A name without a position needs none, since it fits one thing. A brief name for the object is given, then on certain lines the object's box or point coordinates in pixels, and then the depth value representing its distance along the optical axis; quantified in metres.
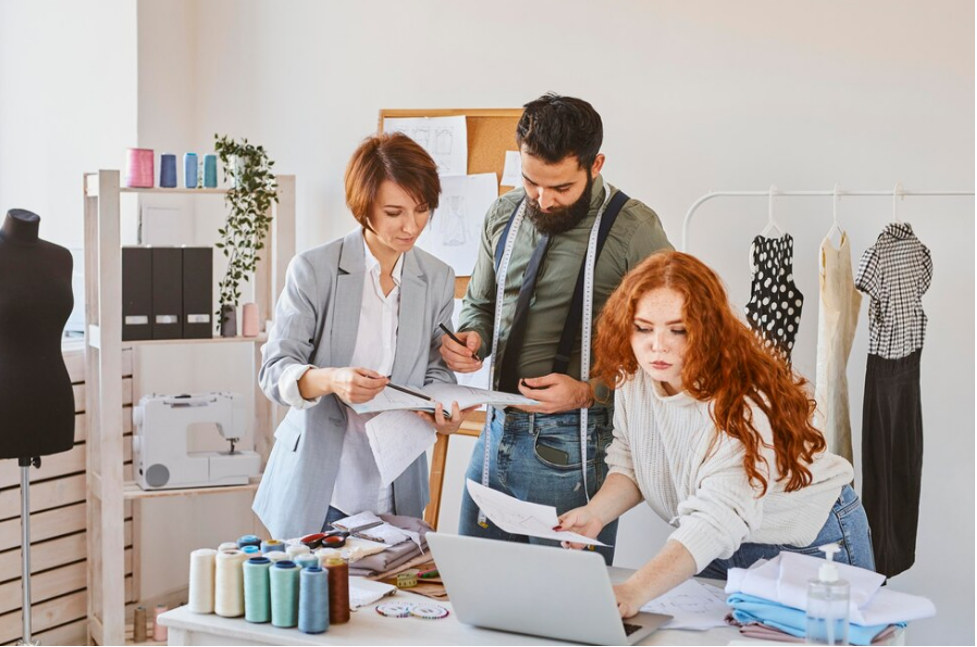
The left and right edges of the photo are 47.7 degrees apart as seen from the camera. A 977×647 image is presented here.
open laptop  1.71
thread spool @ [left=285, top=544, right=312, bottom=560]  1.93
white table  1.79
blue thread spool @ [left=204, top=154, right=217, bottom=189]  3.74
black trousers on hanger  2.82
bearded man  2.39
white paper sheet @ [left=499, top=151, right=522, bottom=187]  3.59
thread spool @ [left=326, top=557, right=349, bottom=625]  1.83
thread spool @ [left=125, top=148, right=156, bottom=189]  3.64
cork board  3.61
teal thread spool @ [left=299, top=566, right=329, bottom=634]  1.80
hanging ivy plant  3.74
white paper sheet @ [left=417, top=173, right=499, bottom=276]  3.68
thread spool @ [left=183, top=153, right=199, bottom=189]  3.72
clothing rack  2.78
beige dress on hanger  2.85
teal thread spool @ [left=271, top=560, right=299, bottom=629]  1.82
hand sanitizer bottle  1.73
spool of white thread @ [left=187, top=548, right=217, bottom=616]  1.87
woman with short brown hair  2.32
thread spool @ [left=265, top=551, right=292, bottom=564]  1.89
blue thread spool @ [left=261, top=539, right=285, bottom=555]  1.98
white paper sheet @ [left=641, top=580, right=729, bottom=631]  1.88
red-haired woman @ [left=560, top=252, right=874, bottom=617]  1.94
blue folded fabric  1.75
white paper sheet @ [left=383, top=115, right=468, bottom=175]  3.69
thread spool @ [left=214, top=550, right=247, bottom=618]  1.86
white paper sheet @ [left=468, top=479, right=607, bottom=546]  2.04
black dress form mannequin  3.21
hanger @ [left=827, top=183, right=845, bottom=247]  2.87
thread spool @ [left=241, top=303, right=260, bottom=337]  3.82
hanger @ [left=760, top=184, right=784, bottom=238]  2.95
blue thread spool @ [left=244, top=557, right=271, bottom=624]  1.83
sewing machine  3.70
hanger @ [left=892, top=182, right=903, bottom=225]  2.82
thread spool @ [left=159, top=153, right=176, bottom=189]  3.69
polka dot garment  2.94
